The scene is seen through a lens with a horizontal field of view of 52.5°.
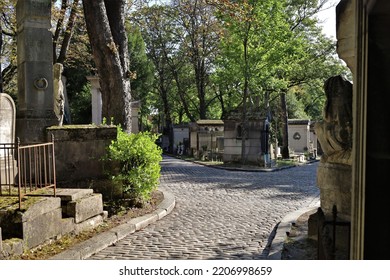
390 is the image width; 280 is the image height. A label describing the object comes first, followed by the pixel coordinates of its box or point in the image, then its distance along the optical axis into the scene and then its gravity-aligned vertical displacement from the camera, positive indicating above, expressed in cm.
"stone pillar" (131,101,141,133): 2591 +54
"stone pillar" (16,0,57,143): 786 +107
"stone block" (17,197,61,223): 487 -111
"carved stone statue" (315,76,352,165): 455 +0
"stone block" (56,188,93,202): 592 -108
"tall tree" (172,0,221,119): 2667 +644
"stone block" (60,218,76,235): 565 -148
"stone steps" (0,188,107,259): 482 -131
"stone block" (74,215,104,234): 600 -159
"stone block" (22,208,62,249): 490 -136
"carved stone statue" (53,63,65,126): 992 +83
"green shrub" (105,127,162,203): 783 -87
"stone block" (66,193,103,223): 592 -131
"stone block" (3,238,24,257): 447 -142
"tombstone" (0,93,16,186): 707 +1
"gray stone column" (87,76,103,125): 1942 +108
